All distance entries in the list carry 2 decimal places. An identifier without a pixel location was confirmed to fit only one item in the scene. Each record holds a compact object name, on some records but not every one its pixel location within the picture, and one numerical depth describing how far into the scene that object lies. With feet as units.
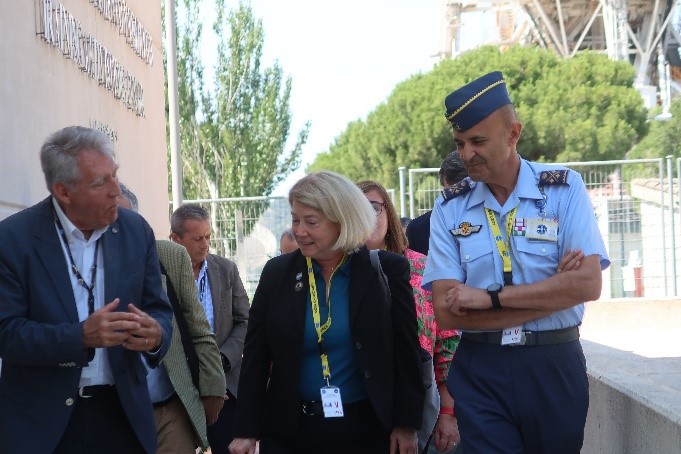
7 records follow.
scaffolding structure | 220.43
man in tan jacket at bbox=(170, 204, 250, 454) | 22.54
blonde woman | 15.24
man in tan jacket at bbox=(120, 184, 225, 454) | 17.20
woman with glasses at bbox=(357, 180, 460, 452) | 16.30
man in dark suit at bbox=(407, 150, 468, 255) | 20.71
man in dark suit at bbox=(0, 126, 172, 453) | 12.76
